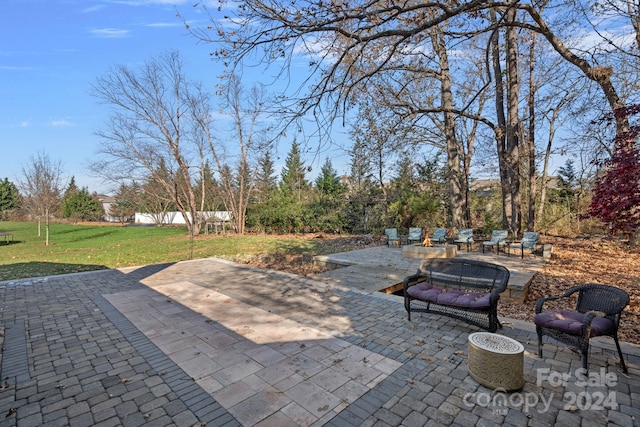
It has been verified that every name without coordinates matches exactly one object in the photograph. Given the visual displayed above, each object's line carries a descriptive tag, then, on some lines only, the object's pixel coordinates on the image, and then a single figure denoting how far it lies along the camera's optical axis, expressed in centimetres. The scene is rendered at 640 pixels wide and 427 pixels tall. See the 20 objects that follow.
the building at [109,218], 4635
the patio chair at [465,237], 1043
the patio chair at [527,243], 856
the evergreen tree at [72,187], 4365
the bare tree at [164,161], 1922
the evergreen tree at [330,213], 1838
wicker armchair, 279
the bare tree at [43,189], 1686
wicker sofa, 364
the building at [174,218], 2190
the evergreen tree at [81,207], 3984
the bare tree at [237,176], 2130
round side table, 254
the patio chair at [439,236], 1103
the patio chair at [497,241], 942
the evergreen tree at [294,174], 3161
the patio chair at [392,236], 1195
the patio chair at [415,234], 1134
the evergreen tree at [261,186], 2231
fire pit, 898
